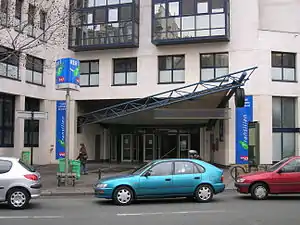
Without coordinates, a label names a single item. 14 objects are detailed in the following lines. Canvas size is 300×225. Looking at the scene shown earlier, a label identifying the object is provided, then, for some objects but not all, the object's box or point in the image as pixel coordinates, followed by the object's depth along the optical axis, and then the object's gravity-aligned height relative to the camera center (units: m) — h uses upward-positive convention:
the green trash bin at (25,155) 25.69 -1.29
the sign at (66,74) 18.91 +2.42
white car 12.43 -1.42
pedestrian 23.66 -1.27
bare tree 20.70 +6.22
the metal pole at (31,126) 30.50 +0.42
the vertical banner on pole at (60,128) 32.16 +0.31
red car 14.53 -1.53
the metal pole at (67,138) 18.70 -0.23
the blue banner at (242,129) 28.00 +0.27
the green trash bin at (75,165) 20.03 -1.43
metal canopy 24.86 +2.05
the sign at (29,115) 22.23 +0.85
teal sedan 13.41 -1.47
